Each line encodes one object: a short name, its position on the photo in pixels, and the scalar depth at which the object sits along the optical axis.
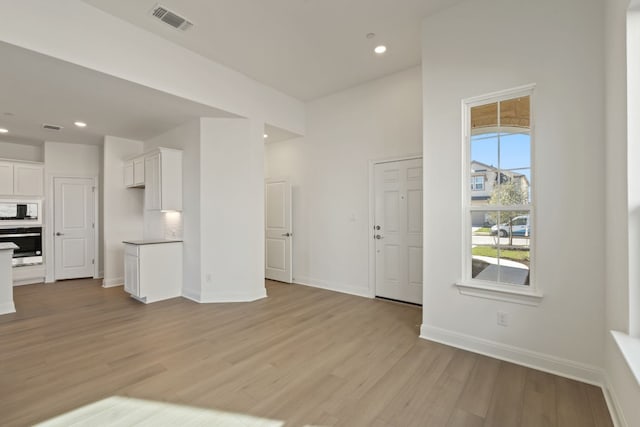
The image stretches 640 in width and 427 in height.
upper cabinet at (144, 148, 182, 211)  4.64
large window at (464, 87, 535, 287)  2.65
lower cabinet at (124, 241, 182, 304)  4.43
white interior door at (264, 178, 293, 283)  5.64
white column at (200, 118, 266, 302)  4.51
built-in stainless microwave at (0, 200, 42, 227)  5.61
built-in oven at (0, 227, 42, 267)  5.63
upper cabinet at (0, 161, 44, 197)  5.57
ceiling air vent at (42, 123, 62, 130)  4.94
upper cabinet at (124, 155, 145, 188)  5.19
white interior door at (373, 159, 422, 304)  4.29
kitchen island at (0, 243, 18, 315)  3.94
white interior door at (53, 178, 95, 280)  6.04
